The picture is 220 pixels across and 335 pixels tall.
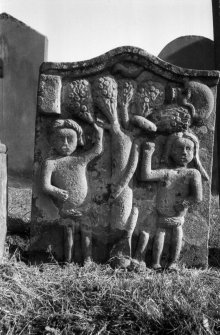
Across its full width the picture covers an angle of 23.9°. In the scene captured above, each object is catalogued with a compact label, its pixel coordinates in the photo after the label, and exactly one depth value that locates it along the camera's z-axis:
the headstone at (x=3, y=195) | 3.35
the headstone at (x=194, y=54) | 6.91
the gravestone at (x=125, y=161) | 3.36
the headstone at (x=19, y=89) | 7.36
